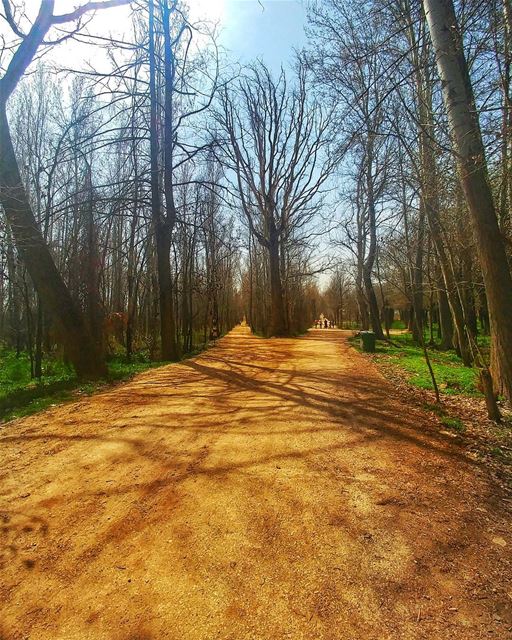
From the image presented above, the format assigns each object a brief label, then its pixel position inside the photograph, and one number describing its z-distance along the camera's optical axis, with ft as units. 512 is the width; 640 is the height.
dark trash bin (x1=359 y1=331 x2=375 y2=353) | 47.33
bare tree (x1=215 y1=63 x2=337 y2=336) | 70.90
